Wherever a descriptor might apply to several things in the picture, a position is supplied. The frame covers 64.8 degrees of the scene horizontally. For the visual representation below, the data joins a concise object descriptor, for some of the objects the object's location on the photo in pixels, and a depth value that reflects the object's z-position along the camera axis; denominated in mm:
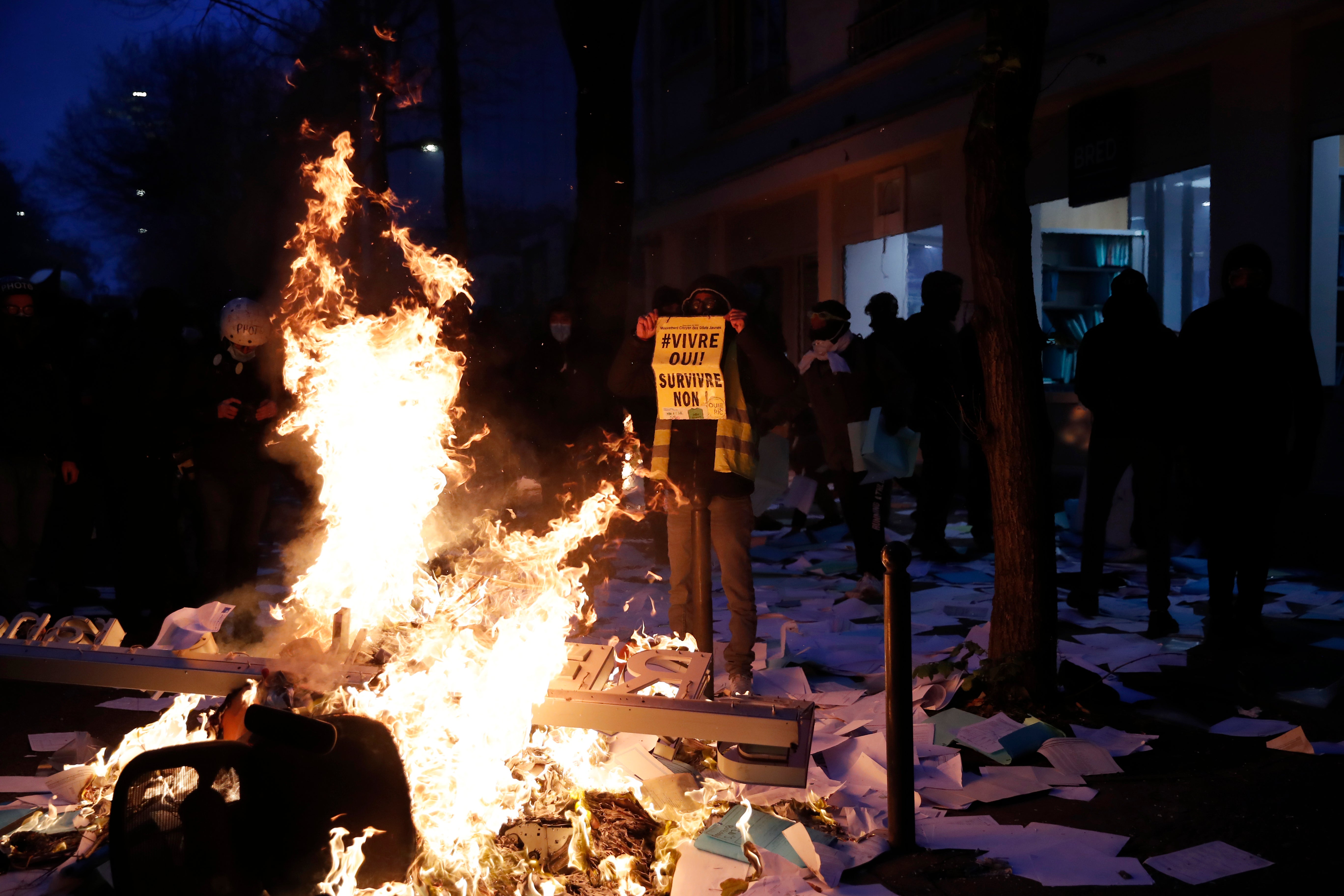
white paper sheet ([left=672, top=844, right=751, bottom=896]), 3715
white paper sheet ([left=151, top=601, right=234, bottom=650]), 4746
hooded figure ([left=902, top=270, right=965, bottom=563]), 9430
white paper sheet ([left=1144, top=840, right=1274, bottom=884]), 3793
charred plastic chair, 3260
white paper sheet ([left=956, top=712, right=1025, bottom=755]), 5066
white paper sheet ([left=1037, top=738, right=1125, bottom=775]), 4859
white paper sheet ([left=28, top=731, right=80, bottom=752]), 5324
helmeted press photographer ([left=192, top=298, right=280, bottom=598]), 7199
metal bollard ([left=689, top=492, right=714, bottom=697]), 5906
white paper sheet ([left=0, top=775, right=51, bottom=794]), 4719
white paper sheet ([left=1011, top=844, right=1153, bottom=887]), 3760
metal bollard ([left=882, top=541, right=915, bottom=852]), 4066
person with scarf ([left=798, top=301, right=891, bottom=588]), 8523
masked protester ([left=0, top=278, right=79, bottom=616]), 7391
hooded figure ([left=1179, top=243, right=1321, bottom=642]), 6480
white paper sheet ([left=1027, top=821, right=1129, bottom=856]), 4035
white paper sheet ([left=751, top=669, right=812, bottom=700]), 6035
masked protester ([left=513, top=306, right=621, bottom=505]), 9039
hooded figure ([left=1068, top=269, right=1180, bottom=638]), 7195
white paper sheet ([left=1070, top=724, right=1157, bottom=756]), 5145
